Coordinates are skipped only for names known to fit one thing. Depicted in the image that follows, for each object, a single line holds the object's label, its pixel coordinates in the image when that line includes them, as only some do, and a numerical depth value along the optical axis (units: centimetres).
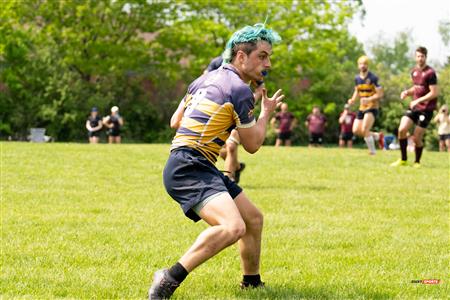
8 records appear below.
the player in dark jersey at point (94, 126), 3077
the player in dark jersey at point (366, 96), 1694
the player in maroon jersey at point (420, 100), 1450
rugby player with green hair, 468
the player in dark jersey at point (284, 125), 3256
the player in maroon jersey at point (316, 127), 3272
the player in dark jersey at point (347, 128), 3112
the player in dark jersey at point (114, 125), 3052
